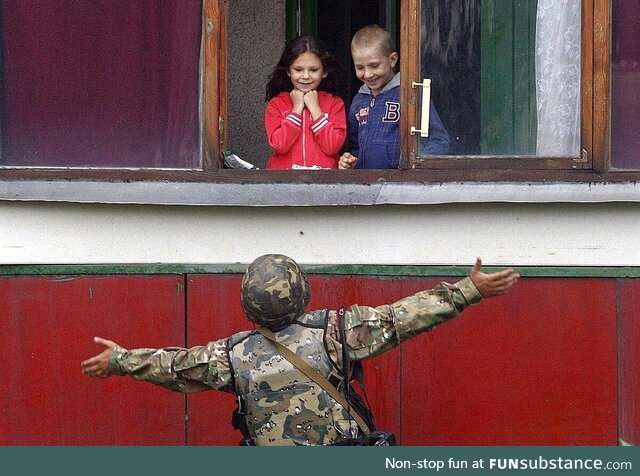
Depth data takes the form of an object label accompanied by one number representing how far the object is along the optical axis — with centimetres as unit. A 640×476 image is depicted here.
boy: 1170
